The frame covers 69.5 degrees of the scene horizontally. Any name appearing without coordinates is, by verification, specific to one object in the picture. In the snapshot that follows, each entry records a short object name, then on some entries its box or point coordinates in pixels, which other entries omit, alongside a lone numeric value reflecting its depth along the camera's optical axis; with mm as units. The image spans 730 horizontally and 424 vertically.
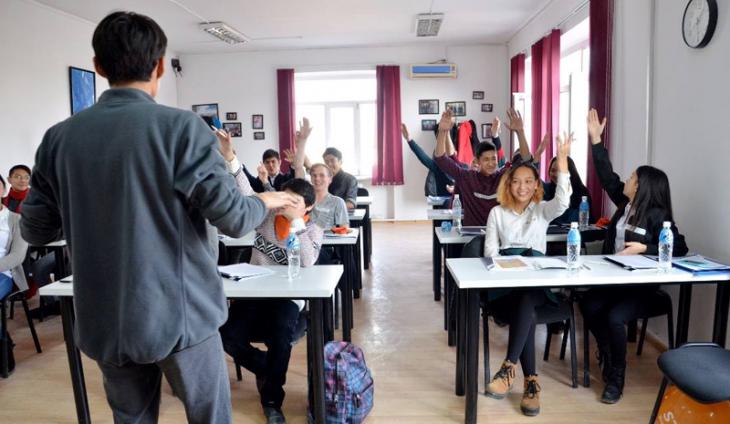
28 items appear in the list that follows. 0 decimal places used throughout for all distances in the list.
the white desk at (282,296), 2217
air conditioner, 8680
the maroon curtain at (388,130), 8766
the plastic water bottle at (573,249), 2445
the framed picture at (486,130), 8875
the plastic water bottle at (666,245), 2488
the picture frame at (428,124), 8961
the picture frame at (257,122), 9086
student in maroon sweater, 3865
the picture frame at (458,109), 8891
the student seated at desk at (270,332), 2504
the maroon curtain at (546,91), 5863
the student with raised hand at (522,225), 2674
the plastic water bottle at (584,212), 3947
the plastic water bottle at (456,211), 4328
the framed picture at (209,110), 9117
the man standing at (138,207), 1157
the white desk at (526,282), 2266
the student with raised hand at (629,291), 2688
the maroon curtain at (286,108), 8828
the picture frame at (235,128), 9156
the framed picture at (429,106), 8906
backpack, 2430
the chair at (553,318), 2709
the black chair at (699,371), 1749
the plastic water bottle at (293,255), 2463
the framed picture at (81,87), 6293
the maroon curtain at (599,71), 4152
